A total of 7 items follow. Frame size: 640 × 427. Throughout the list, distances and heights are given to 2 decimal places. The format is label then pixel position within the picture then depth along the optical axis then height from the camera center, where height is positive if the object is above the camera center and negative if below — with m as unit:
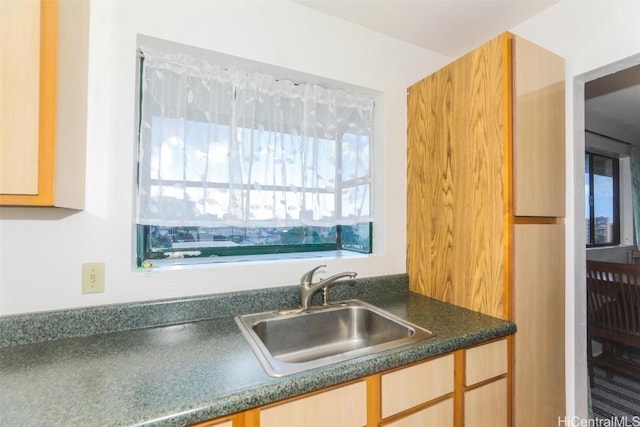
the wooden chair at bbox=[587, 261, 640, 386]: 2.14 -0.70
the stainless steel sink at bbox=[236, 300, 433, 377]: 1.31 -0.52
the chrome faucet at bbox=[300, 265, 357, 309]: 1.44 -0.33
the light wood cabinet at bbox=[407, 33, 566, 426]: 1.31 +0.09
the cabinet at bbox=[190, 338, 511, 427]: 0.85 -0.60
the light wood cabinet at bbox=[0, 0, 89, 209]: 0.78 +0.31
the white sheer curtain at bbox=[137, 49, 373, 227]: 1.33 +0.35
